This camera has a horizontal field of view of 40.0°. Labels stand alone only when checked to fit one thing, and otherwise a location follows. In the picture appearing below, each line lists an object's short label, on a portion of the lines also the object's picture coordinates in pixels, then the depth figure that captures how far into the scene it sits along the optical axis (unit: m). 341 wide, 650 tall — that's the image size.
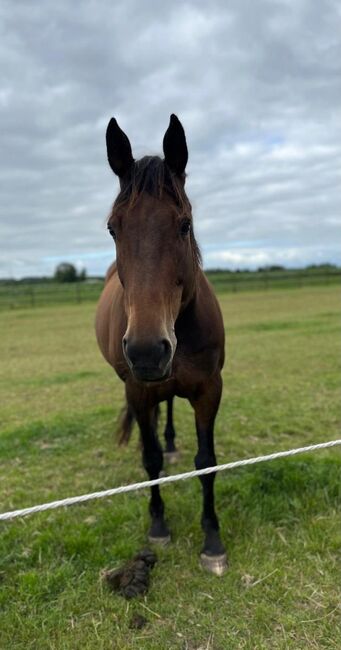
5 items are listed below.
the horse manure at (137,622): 2.49
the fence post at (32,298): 33.42
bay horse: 2.08
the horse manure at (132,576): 2.71
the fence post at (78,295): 34.84
